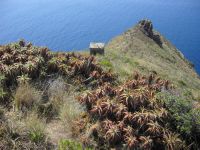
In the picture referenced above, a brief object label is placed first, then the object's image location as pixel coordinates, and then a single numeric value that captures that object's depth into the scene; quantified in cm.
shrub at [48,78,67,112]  1005
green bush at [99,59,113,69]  1486
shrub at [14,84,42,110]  966
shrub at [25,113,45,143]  825
